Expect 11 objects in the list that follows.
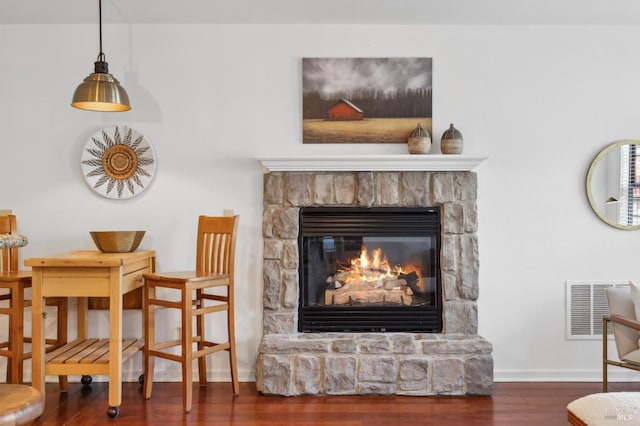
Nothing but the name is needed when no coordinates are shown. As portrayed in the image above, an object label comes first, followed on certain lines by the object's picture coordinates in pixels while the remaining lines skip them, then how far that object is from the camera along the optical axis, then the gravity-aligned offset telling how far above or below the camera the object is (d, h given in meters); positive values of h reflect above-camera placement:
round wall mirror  3.59 +0.18
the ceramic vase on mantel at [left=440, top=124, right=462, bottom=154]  3.46 +0.45
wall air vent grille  3.61 -0.65
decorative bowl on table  3.28 -0.20
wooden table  2.80 -0.46
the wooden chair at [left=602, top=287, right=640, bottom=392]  2.92 -0.67
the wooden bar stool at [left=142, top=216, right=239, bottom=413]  3.01 -0.56
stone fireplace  3.43 -0.01
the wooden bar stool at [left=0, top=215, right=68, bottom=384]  3.08 -0.66
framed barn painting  3.61 +0.76
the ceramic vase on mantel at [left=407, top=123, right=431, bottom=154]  3.47 +0.45
